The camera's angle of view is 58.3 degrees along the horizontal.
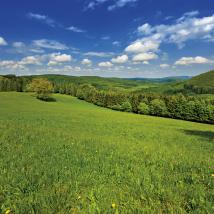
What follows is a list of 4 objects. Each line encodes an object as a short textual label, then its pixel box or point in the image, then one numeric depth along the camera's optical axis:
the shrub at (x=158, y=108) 79.94
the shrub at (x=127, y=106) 91.56
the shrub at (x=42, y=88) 93.75
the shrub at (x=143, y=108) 85.19
